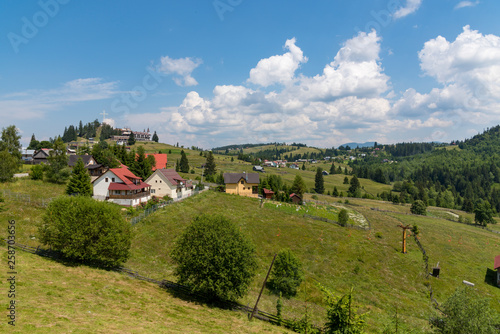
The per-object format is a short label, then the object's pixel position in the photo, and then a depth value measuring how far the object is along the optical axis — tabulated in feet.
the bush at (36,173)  195.39
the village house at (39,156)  330.83
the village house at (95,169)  209.60
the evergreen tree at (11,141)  217.15
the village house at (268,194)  275.18
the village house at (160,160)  313.71
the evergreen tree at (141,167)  238.89
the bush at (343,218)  193.57
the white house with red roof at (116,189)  177.06
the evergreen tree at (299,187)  284.00
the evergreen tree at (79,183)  166.20
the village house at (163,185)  212.84
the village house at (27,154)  372.89
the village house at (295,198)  270.59
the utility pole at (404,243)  157.81
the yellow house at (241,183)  261.65
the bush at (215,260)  85.30
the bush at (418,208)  311.06
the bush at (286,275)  106.52
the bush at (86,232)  89.92
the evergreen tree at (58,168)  196.65
